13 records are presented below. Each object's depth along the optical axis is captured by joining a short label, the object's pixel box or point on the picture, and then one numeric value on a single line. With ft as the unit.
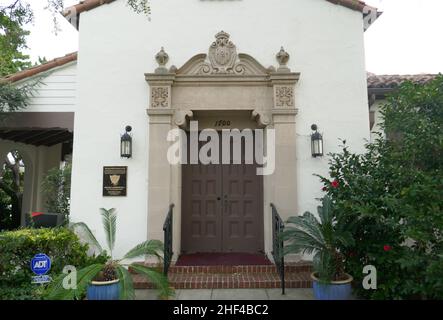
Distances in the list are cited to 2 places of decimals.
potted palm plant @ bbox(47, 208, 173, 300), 13.14
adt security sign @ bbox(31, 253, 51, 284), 14.44
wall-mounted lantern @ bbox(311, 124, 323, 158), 18.65
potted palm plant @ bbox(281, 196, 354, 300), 14.01
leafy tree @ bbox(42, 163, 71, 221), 23.49
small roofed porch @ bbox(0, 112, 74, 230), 22.27
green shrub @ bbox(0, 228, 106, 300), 14.48
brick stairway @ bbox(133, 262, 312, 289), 16.21
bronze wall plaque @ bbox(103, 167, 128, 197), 18.98
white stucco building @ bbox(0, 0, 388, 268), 19.01
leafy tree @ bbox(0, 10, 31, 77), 17.37
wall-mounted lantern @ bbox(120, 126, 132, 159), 18.81
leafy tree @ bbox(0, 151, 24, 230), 34.37
